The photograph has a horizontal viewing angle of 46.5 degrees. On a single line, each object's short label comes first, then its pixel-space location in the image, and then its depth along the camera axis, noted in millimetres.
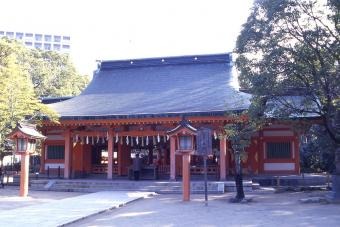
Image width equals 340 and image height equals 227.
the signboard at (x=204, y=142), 13938
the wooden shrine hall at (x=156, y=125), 19672
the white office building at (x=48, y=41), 108125
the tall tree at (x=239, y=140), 14625
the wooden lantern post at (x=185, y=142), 15242
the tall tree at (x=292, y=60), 13047
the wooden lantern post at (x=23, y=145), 16562
